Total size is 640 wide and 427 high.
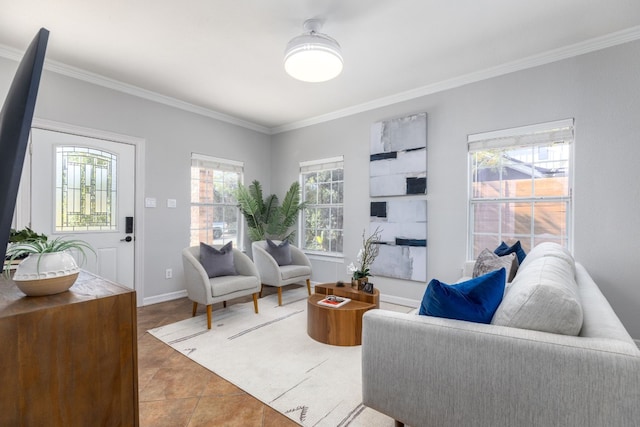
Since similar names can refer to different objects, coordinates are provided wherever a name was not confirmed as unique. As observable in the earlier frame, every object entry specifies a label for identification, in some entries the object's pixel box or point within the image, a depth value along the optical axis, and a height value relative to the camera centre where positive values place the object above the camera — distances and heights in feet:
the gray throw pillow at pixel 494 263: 7.98 -1.37
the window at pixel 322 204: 15.21 +0.41
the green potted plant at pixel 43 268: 3.31 -0.66
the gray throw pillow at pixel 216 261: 10.83 -1.80
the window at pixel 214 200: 14.37 +0.58
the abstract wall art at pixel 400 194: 12.16 +0.77
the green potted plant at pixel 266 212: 15.48 -0.01
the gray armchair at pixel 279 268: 12.49 -2.43
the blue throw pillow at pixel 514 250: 9.01 -1.14
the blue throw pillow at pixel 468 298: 4.55 -1.31
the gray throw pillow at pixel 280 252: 13.52 -1.81
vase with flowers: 9.93 -1.95
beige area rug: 5.91 -3.81
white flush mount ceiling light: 7.83 +4.15
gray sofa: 3.43 -2.04
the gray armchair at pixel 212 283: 9.77 -2.44
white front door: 10.01 +0.57
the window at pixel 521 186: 9.78 +0.95
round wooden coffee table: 8.52 -3.13
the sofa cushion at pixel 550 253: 6.62 -0.91
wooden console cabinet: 2.80 -1.50
